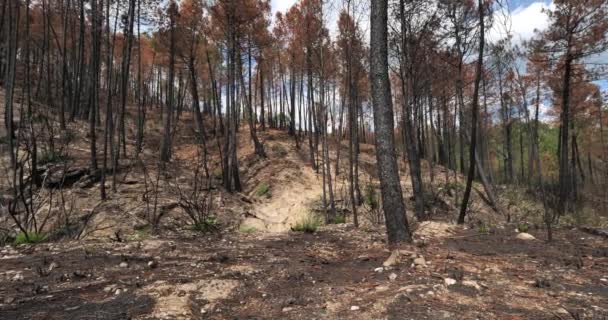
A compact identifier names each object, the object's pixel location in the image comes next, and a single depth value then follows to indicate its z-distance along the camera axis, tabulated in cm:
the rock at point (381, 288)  309
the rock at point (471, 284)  310
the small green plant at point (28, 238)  488
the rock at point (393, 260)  385
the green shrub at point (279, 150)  1866
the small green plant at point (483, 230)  642
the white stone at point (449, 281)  314
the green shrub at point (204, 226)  607
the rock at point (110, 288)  307
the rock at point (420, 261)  373
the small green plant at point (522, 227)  682
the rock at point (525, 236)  578
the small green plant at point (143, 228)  787
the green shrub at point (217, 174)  1540
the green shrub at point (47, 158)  1021
